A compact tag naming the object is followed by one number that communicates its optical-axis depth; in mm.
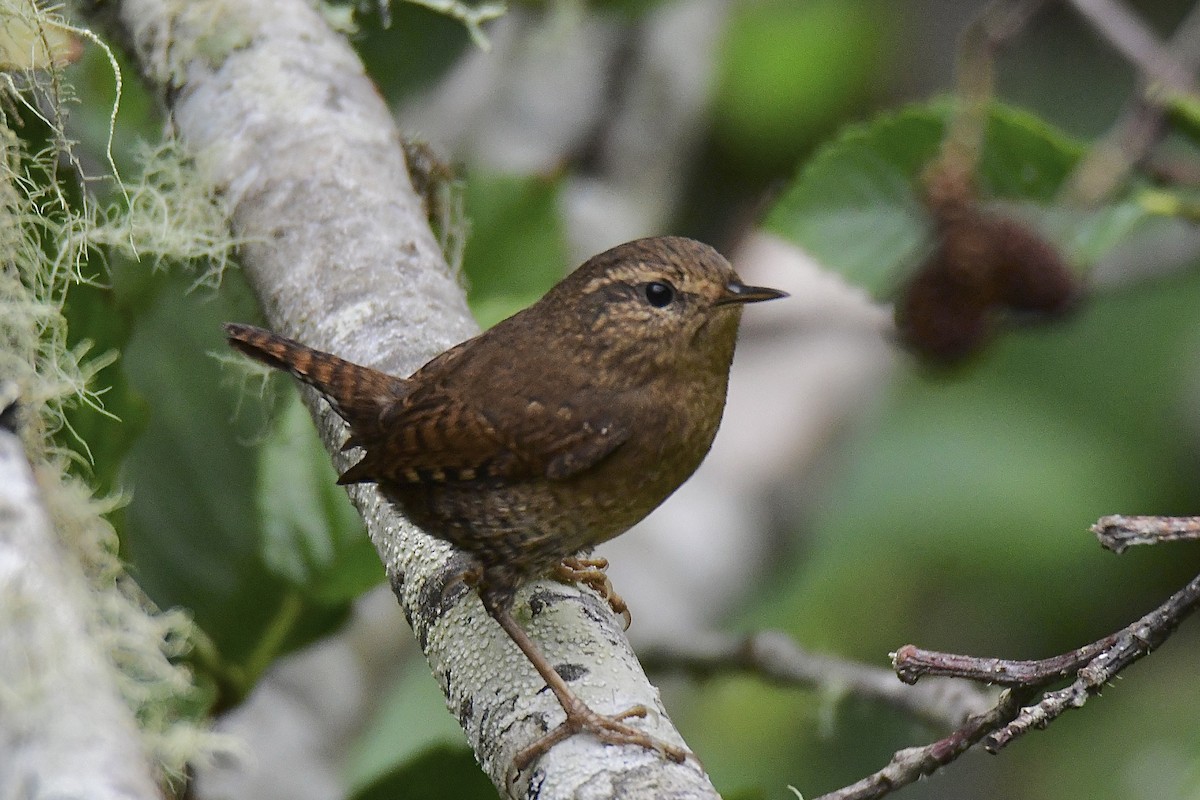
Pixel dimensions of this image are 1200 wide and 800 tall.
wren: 3994
